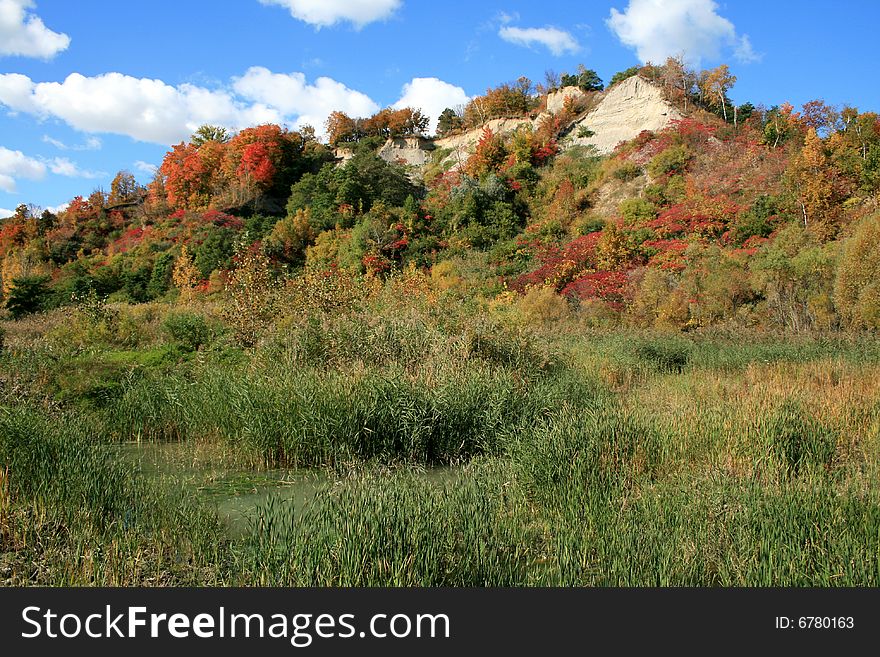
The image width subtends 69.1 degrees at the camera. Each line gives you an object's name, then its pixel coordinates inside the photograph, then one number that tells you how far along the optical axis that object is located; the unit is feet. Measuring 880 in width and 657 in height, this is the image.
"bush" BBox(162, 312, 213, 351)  51.03
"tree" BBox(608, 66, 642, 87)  153.07
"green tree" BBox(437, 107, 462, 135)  184.75
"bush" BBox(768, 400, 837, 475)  22.12
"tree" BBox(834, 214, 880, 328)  56.70
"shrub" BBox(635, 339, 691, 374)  45.03
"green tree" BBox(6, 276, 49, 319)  103.45
